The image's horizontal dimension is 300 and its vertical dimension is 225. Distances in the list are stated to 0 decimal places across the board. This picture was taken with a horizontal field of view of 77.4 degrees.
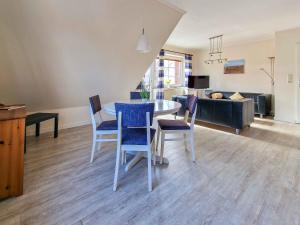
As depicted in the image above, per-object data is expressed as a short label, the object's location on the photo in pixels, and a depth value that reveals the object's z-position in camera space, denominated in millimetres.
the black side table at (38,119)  3067
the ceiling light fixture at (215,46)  5633
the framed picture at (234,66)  6434
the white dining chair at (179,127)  2408
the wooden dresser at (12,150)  1608
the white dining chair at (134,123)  1790
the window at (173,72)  6528
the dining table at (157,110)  2197
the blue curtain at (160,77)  5945
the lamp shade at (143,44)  2699
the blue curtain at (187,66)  7102
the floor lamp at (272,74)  5742
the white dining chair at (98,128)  2430
